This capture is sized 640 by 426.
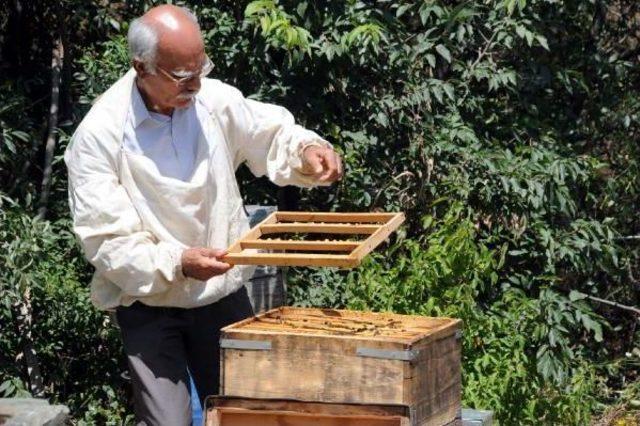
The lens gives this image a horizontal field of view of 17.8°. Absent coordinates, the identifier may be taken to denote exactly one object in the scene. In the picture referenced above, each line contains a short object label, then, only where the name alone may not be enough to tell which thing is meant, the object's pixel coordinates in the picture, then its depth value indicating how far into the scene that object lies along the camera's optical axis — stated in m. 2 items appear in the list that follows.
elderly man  5.93
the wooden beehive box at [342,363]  5.60
